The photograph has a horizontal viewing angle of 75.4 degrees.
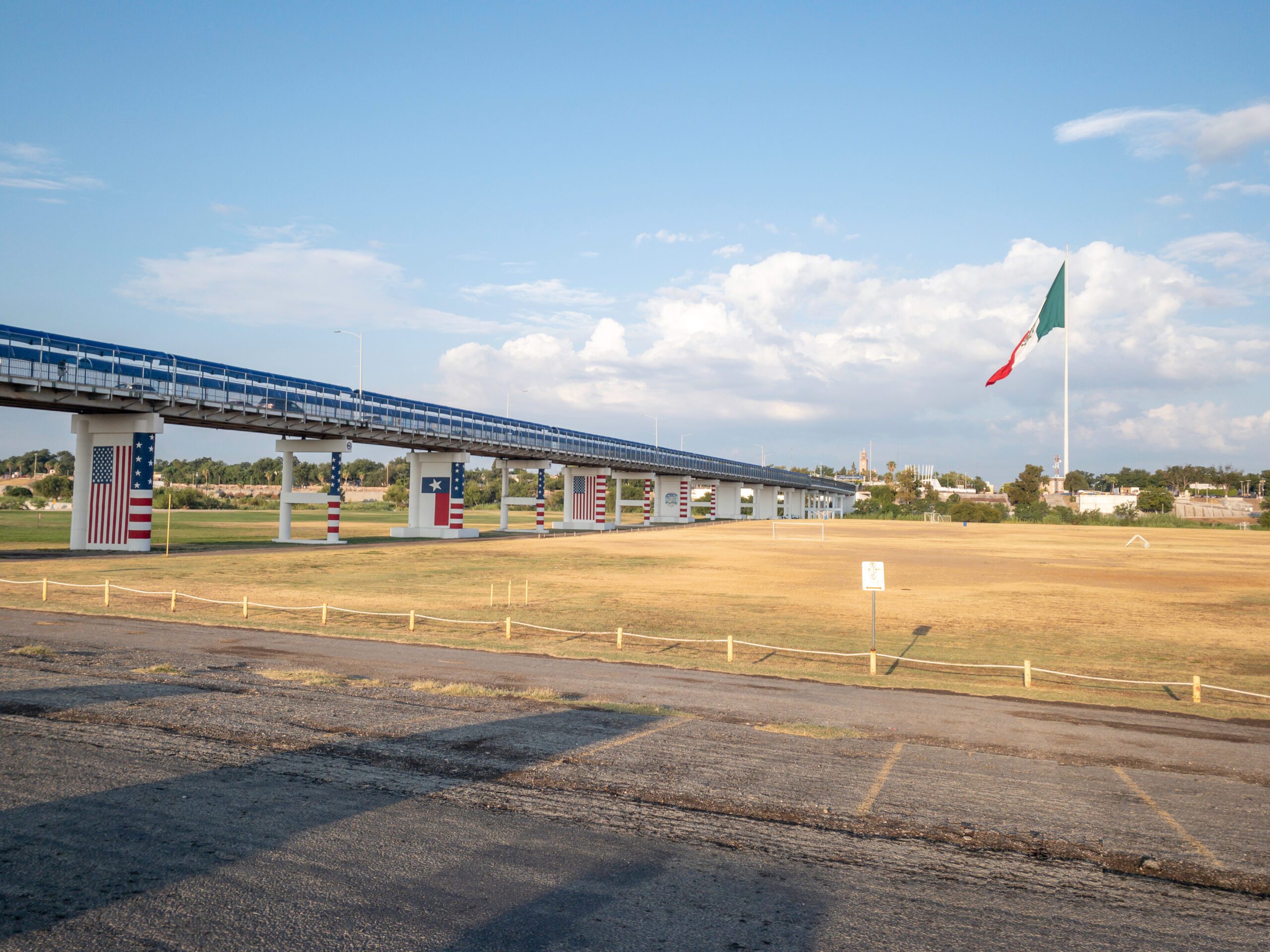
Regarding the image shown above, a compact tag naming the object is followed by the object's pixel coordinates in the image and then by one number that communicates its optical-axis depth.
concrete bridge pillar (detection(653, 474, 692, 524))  120.62
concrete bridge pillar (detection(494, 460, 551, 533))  85.06
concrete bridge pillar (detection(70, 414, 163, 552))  46.06
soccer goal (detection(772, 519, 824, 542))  88.24
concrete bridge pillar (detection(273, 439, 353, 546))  60.50
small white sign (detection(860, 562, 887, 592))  20.33
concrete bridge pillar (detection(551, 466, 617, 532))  96.81
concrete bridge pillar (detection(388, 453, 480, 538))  72.19
